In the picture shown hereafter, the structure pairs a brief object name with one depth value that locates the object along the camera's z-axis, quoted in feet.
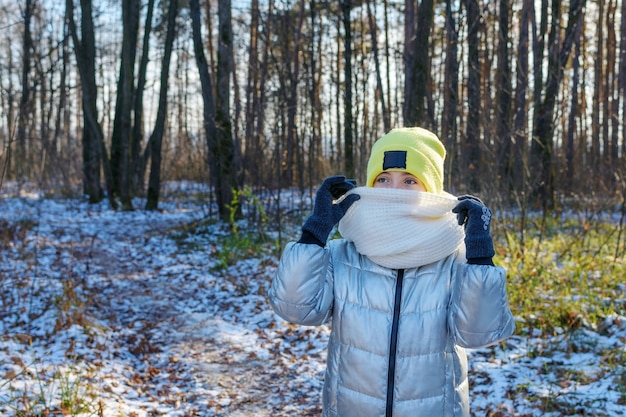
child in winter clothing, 6.11
